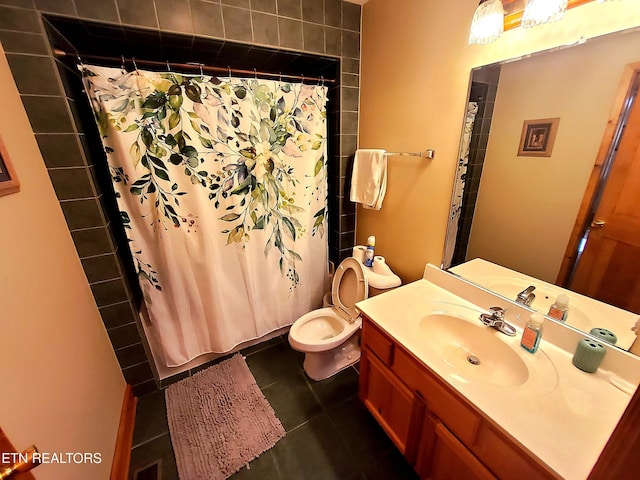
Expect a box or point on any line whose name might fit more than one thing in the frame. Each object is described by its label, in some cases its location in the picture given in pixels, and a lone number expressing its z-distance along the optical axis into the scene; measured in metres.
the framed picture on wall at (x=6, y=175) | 0.84
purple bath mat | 1.34
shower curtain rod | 1.19
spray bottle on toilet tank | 1.79
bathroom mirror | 0.87
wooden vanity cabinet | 0.78
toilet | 1.63
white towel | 1.66
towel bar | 1.39
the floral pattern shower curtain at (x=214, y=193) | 1.34
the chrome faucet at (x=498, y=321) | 1.10
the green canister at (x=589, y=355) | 0.88
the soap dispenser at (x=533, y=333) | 0.97
